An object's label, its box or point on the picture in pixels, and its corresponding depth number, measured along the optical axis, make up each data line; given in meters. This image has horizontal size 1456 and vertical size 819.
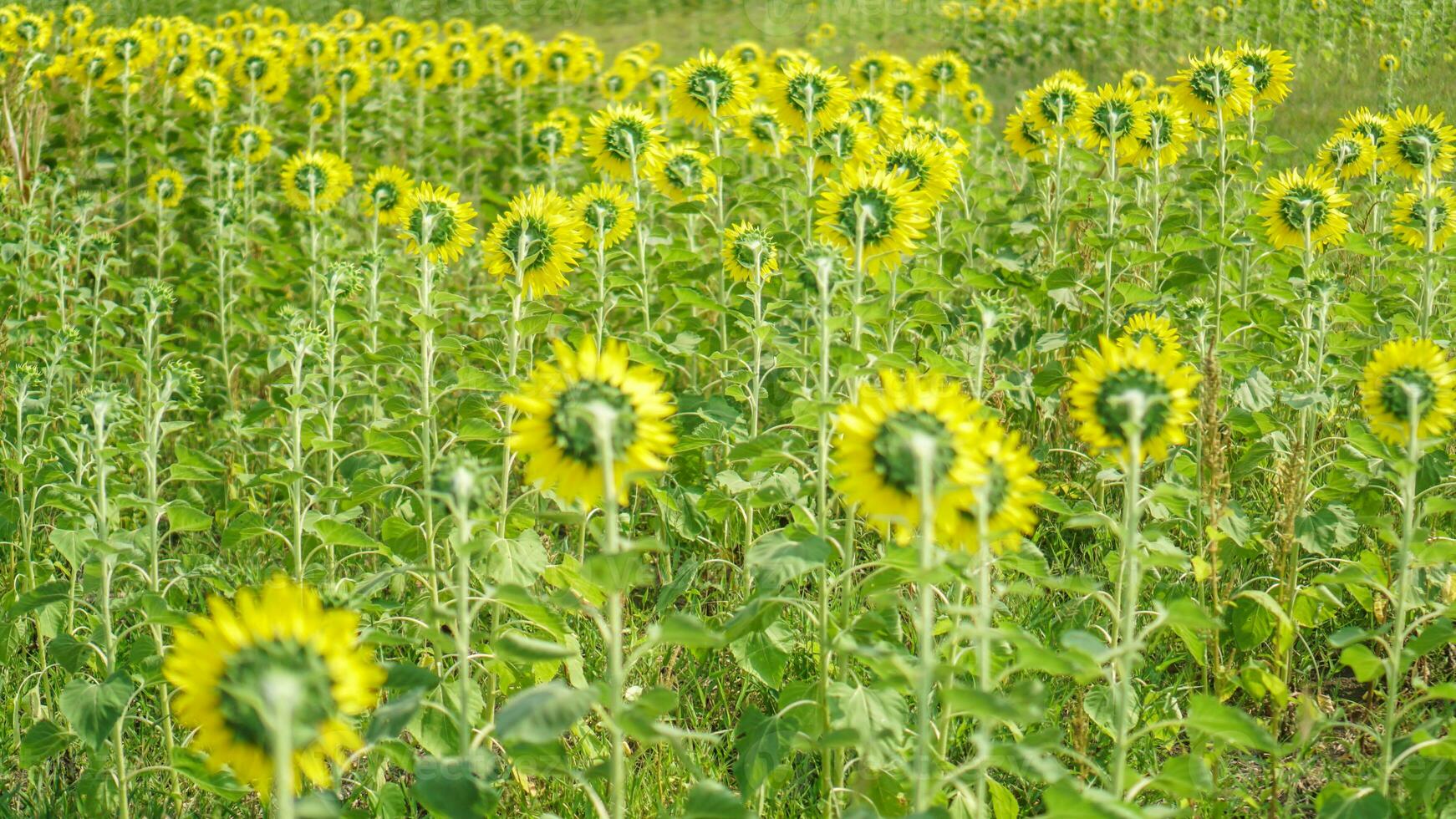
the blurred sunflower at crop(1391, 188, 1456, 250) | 3.46
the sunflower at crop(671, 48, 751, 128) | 4.05
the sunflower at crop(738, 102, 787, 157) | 3.99
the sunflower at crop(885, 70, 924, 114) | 5.24
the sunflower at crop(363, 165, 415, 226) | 4.15
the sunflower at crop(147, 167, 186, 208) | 4.92
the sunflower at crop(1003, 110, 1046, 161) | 4.55
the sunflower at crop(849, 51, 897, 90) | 5.16
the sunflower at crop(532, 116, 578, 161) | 4.70
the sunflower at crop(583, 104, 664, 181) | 3.80
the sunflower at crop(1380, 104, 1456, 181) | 3.75
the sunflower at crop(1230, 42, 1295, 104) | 4.07
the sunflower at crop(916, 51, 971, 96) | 5.63
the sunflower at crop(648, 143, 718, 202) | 3.94
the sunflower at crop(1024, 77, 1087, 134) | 4.20
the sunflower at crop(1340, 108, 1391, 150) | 4.03
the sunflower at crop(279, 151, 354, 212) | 4.42
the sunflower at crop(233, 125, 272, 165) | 5.27
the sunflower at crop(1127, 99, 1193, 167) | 3.94
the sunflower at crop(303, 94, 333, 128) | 6.03
